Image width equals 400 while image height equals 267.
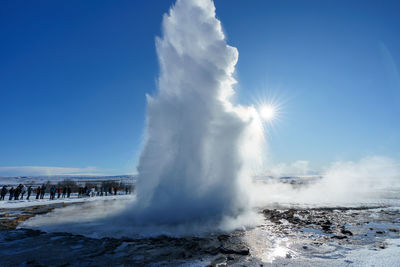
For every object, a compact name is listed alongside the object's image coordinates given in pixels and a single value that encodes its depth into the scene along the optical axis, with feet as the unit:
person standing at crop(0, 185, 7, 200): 72.28
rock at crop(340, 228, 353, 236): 27.32
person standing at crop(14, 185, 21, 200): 73.41
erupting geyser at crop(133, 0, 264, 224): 38.83
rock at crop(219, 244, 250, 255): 19.80
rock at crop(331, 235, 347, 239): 25.27
